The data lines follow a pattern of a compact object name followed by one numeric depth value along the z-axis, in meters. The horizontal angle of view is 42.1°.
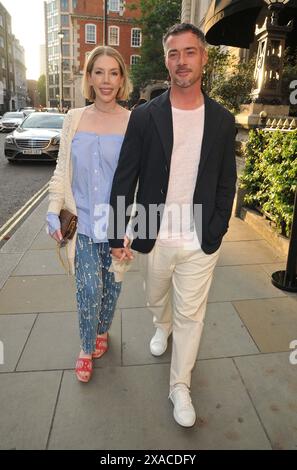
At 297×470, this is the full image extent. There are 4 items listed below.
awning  8.77
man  2.01
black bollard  3.72
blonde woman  2.28
